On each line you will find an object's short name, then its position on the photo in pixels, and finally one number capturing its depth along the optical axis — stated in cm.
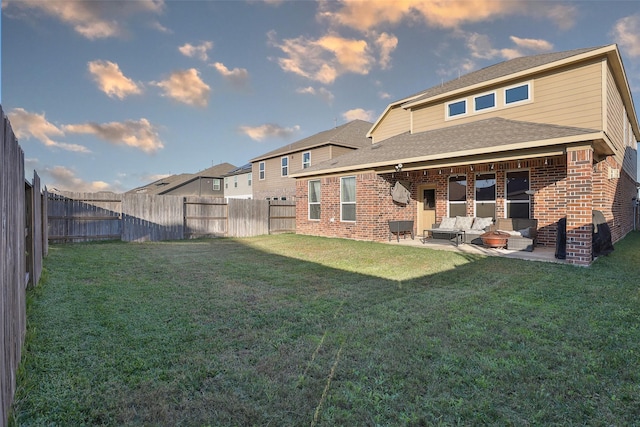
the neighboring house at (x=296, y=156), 2127
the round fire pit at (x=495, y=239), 903
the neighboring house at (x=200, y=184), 3681
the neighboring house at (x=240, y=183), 2978
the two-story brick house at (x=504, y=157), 783
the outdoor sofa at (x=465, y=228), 1031
